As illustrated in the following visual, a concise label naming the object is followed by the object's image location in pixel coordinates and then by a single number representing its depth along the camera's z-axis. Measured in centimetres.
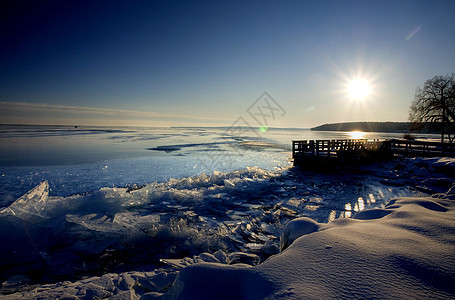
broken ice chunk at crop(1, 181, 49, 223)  598
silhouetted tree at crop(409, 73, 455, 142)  2553
